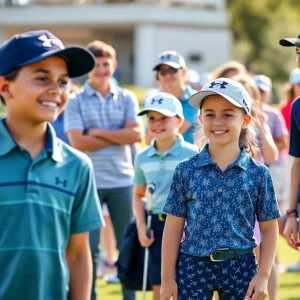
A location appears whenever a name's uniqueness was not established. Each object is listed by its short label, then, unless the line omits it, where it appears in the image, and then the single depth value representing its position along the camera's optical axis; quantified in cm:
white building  9231
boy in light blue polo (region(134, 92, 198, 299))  1053
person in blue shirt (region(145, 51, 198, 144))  1200
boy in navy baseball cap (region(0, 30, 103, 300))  579
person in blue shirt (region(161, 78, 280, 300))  778
